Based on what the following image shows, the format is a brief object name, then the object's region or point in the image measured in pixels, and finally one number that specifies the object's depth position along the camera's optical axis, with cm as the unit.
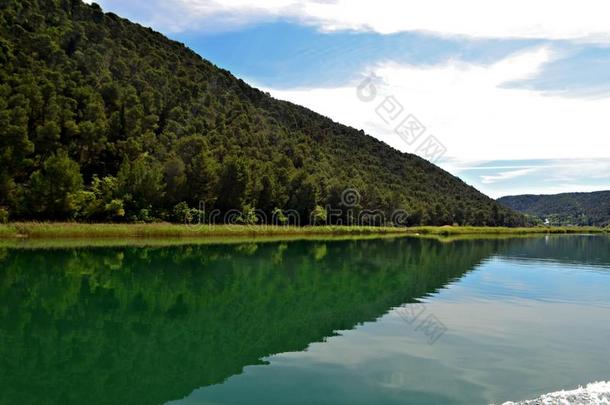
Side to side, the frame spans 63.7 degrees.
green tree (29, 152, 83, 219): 5147
